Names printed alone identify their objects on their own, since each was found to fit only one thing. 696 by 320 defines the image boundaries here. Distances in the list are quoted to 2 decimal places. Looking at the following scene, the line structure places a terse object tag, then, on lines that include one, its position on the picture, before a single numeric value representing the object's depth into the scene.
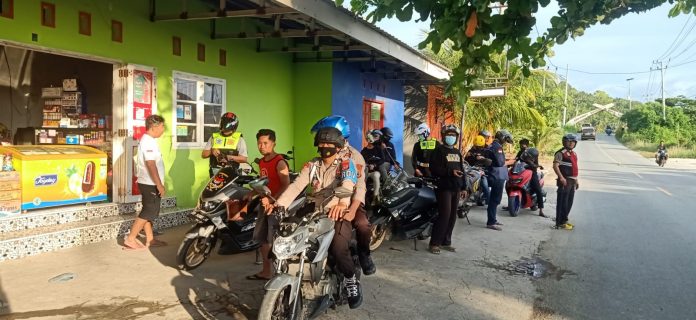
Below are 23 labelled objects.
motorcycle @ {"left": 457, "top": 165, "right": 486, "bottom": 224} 8.75
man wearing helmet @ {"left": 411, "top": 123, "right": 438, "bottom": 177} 7.81
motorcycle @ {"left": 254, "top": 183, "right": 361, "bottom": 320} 3.41
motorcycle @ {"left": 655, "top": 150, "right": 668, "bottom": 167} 25.53
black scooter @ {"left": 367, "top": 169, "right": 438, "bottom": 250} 6.11
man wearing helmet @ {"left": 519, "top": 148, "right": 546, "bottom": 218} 9.70
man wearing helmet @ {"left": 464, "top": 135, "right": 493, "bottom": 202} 8.78
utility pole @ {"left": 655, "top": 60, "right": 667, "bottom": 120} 47.71
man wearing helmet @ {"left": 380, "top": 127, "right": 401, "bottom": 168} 8.46
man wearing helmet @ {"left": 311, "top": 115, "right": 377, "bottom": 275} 4.01
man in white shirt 5.88
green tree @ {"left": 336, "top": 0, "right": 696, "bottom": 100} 3.66
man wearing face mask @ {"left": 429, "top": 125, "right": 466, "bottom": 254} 6.50
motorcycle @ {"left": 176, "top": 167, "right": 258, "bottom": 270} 5.22
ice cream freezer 6.02
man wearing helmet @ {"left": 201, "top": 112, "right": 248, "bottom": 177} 6.39
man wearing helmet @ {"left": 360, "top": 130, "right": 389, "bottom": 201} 6.12
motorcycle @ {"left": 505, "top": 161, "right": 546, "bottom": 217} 9.39
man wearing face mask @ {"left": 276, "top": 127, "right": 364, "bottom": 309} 3.89
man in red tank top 4.98
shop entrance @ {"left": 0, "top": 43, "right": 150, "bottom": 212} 6.93
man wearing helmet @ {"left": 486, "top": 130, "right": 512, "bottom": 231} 8.35
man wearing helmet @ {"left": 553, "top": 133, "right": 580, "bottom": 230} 8.22
